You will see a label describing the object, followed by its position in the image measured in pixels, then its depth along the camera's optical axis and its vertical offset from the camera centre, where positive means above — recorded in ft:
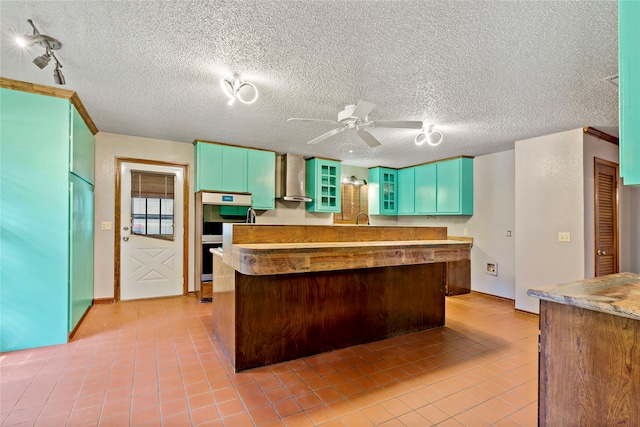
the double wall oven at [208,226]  14.38 -0.35
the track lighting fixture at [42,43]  6.32 +3.73
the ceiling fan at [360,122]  8.19 +2.77
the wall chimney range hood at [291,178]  17.22 +2.28
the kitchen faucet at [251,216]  10.75 +0.08
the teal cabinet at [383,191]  20.89 +1.84
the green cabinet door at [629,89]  3.35 +1.42
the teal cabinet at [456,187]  17.06 +1.77
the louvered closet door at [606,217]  12.40 +0.04
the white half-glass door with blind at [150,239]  14.34 -0.98
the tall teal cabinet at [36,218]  8.80 +0.02
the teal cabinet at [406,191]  20.27 +1.80
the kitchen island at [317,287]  7.66 -2.07
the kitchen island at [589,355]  3.96 -1.90
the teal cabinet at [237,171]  14.75 +2.38
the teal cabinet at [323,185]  18.12 +2.01
